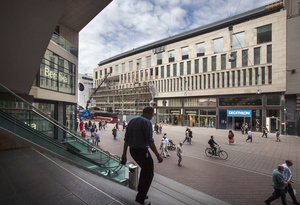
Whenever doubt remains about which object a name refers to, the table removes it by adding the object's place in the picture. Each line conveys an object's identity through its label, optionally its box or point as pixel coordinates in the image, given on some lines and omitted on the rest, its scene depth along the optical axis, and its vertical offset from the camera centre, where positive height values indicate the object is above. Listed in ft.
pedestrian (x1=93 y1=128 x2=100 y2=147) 44.54 -10.07
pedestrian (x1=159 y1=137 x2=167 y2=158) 35.58 -10.65
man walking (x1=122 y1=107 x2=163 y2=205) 8.29 -2.41
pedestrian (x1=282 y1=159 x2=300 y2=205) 16.32 -8.18
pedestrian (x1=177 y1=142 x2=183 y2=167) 28.76 -9.55
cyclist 34.47 -9.91
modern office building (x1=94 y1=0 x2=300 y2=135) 74.64 +19.07
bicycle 33.46 -11.50
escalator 12.92 -3.32
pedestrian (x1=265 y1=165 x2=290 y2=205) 15.23 -8.33
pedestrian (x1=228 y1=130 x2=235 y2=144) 47.85 -10.79
